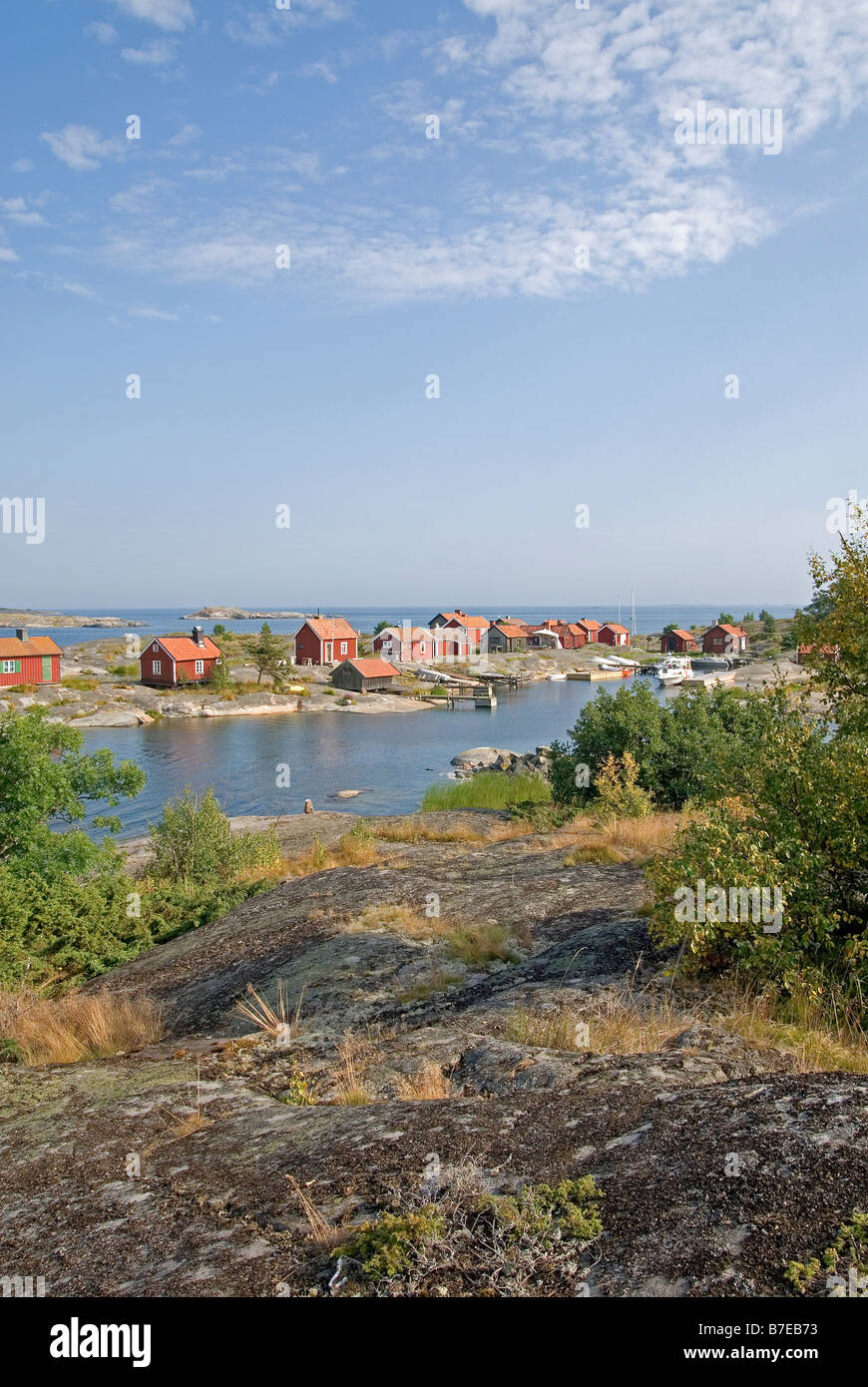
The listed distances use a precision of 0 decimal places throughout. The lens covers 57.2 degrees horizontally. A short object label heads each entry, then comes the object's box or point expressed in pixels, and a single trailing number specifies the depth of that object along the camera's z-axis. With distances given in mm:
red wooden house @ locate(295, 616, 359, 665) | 87500
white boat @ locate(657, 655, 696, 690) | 87188
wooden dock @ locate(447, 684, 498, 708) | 72875
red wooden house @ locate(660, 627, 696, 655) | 123312
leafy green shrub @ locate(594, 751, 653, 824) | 18141
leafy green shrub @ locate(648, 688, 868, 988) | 5797
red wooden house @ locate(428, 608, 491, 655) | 110875
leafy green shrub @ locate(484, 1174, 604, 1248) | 2926
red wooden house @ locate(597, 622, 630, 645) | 132875
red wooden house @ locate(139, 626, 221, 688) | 72188
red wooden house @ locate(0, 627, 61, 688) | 64625
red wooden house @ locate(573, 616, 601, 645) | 131750
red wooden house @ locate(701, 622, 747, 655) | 114312
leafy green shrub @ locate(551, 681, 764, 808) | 21297
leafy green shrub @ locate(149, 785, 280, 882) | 17500
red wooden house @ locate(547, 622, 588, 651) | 124312
